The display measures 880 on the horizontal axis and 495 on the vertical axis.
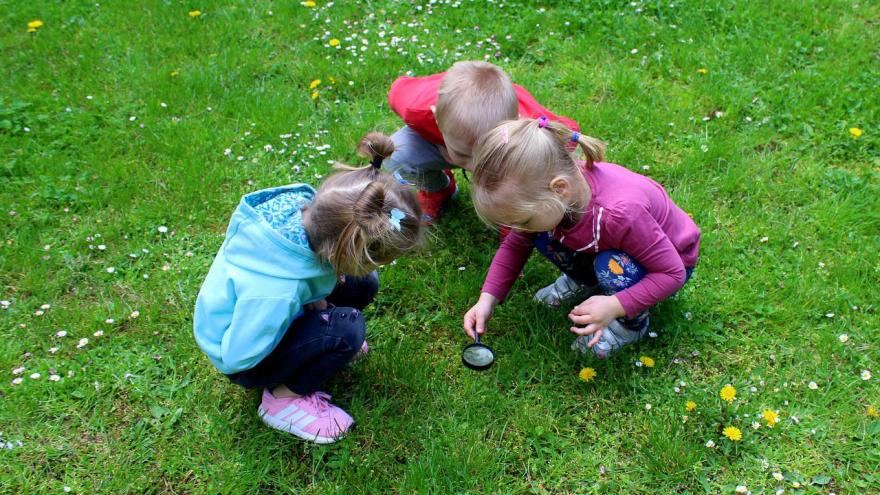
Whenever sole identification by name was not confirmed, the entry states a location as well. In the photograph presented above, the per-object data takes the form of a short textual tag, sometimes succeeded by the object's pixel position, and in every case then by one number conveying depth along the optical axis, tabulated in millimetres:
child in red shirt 2619
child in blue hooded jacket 2055
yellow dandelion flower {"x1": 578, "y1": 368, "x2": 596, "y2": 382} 2557
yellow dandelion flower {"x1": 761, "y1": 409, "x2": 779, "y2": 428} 2330
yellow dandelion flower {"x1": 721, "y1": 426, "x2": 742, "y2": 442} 2297
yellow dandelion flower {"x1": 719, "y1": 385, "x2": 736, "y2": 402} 2383
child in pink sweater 2164
